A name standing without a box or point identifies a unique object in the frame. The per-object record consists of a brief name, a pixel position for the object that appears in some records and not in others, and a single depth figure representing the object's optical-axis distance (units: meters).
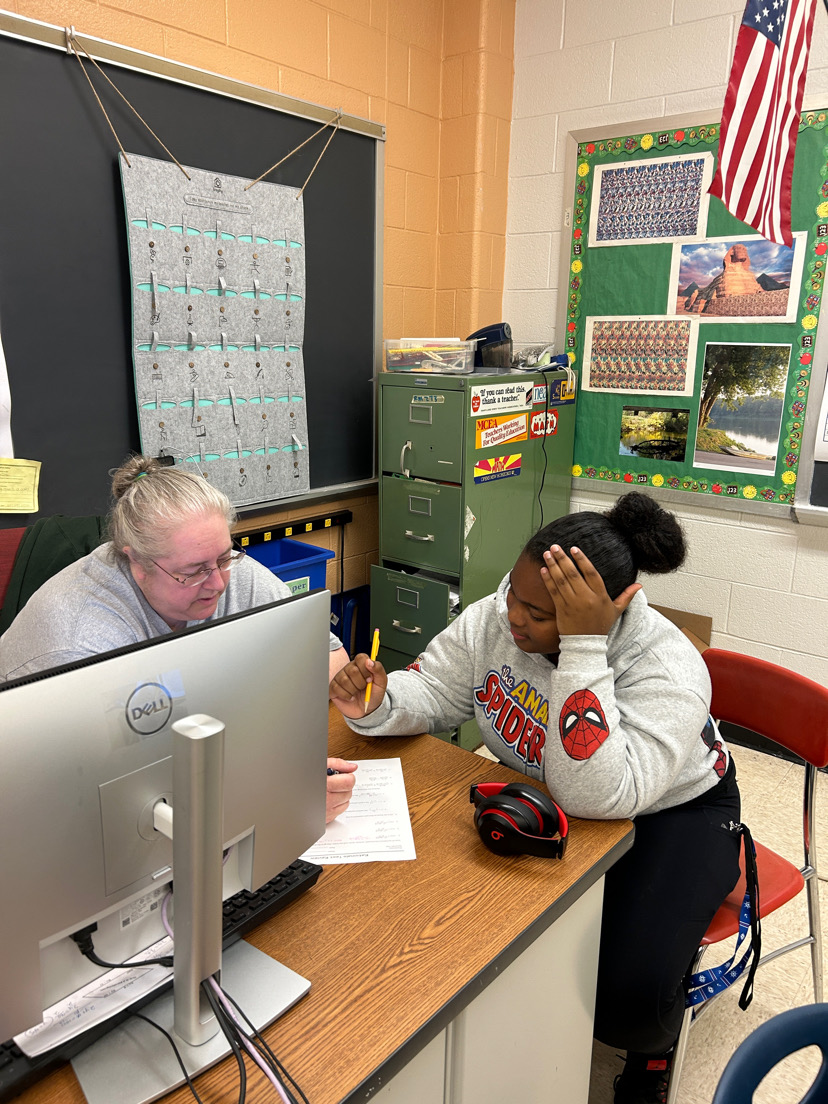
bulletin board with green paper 2.72
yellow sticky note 2.07
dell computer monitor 0.63
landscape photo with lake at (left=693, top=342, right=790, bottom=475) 2.80
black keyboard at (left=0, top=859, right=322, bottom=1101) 0.74
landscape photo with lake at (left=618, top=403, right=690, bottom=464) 3.05
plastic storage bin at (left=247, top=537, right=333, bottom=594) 2.67
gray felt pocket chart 2.28
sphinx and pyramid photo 2.72
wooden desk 0.79
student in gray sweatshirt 1.21
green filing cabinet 2.73
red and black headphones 1.10
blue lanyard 1.36
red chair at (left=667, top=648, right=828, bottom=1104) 1.42
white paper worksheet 1.11
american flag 1.51
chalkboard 1.99
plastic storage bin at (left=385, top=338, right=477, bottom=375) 2.85
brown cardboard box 3.10
